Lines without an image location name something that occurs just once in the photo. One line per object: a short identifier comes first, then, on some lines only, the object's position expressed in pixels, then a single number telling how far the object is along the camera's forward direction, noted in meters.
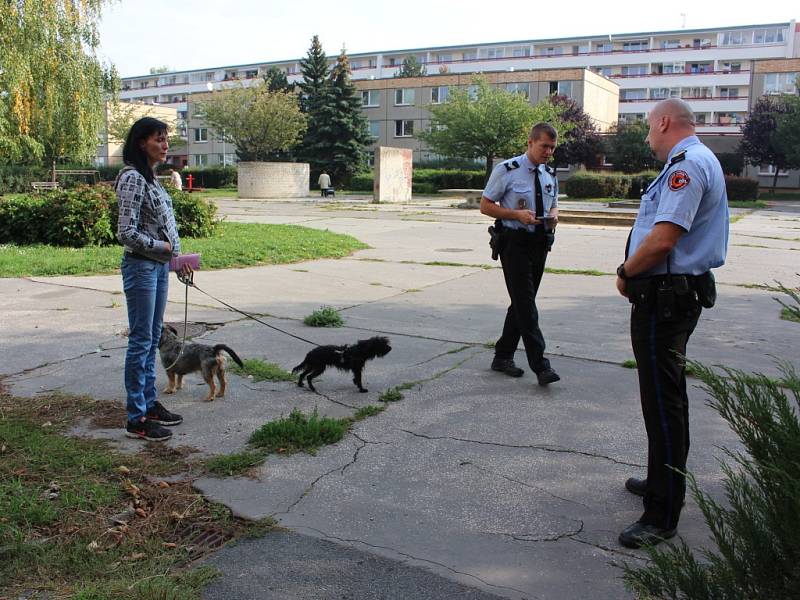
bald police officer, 3.37
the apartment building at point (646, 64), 78.19
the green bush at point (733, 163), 50.62
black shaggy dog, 5.56
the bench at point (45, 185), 29.42
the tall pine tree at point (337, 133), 55.56
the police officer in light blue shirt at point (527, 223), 5.70
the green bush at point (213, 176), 55.59
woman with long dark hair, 4.49
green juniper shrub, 1.87
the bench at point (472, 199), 33.56
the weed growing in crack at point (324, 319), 7.84
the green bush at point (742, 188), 40.00
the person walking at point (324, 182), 44.14
